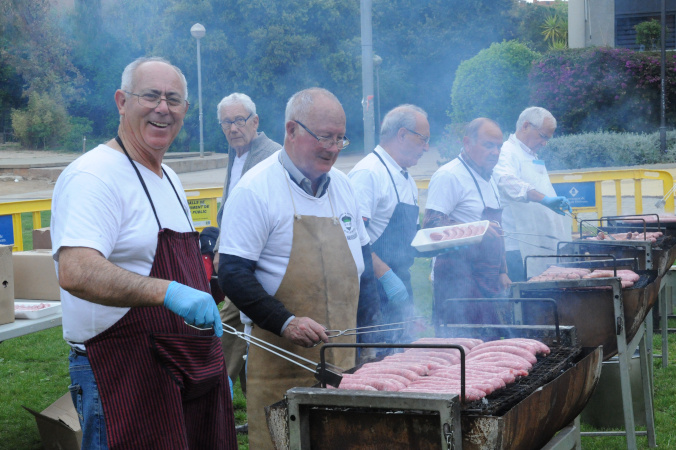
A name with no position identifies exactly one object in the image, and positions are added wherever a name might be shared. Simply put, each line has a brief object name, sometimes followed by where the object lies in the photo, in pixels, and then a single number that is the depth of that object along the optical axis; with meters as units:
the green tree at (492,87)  24.30
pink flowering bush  23.70
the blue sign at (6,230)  7.23
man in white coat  5.86
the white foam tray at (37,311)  4.00
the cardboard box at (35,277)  4.40
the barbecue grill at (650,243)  5.70
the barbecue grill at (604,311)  4.18
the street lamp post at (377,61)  27.93
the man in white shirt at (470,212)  5.01
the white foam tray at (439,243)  4.40
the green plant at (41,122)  31.61
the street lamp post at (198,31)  25.52
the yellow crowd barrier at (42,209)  7.20
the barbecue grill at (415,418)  2.13
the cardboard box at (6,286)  3.69
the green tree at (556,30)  40.41
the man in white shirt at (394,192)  4.45
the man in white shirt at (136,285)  2.09
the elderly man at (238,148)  4.97
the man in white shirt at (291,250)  2.94
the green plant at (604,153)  20.48
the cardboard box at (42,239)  5.20
